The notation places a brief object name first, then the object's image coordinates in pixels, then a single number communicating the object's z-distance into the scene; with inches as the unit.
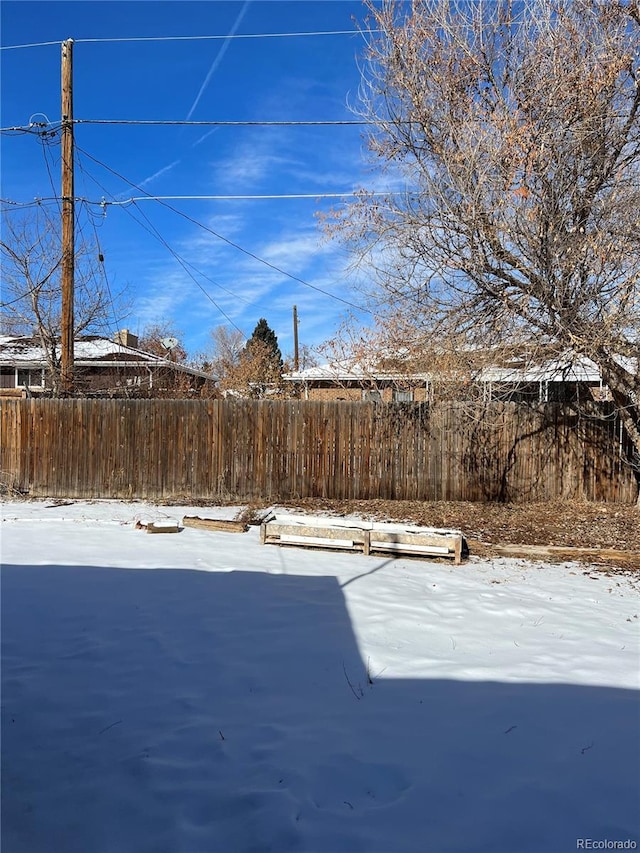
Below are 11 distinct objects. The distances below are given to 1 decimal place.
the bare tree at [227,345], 1919.8
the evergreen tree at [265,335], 1577.6
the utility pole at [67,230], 446.3
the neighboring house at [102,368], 692.7
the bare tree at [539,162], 302.0
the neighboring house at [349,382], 409.7
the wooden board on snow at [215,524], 311.8
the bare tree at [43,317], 529.0
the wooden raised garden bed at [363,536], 262.5
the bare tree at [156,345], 1168.7
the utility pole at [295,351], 1153.1
